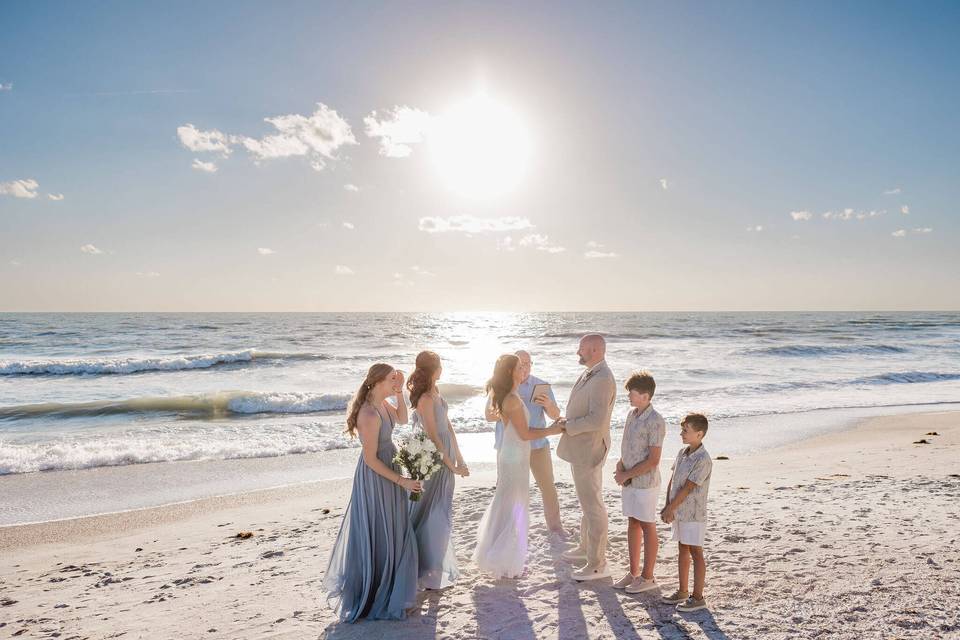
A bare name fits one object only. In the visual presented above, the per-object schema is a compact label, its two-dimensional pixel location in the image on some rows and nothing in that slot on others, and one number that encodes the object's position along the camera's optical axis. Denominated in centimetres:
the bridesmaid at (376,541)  441
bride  490
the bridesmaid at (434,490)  480
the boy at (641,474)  454
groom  479
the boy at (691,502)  424
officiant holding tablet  604
